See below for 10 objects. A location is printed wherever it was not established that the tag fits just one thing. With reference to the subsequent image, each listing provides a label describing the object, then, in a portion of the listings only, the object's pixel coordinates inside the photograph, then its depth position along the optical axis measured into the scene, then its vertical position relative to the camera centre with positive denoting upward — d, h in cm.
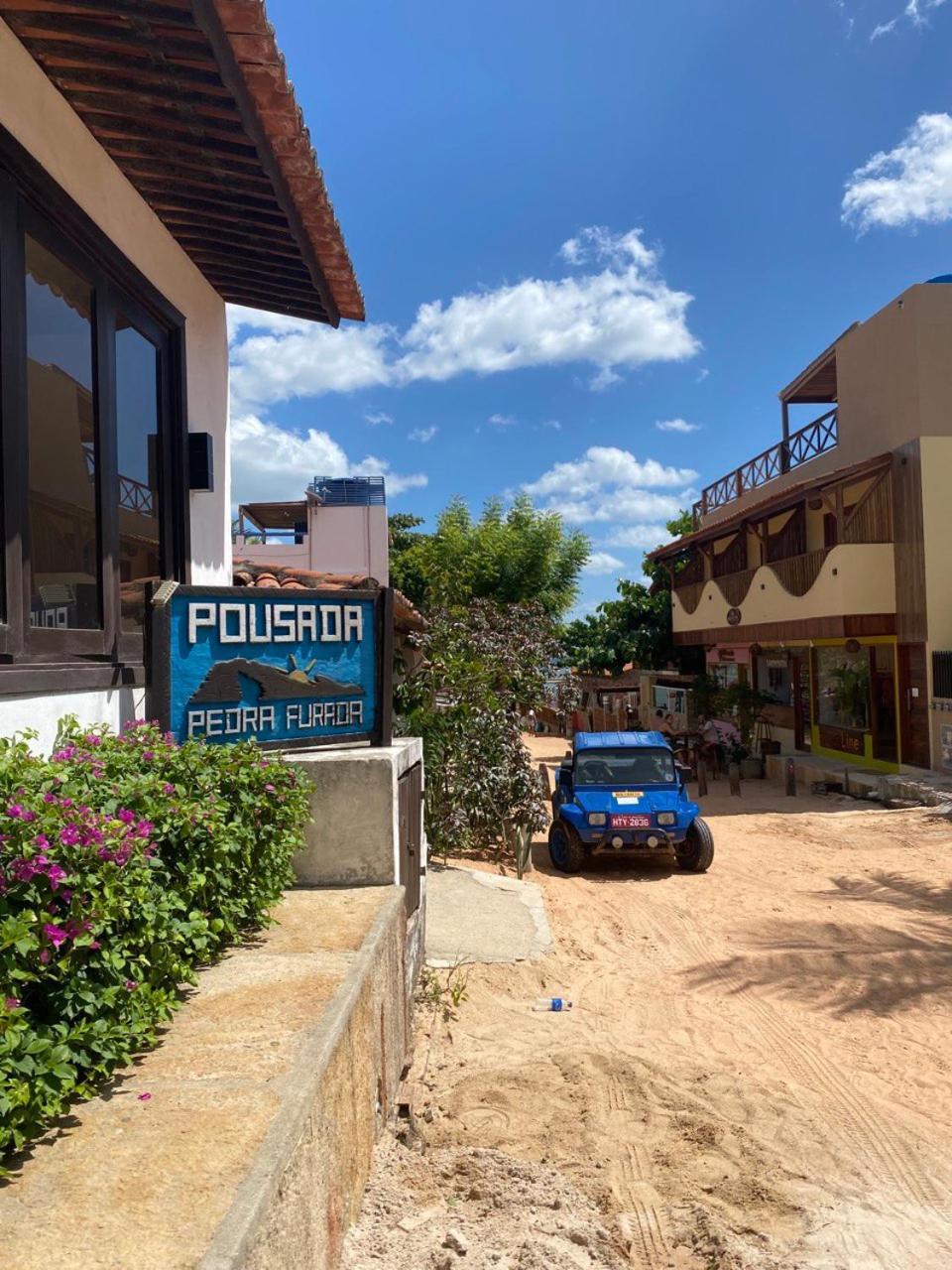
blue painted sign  410 +2
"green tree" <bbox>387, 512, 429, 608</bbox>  3228 +385
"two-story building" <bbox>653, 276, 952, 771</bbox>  1559 +194
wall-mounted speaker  544 +132
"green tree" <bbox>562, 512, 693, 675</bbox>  2942 +98
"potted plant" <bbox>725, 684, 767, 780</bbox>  2103 -116
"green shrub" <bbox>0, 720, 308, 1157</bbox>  198 -63
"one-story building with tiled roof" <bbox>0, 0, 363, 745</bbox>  332 +198
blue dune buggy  1044 -183
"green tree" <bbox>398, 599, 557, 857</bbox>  1015 -68
